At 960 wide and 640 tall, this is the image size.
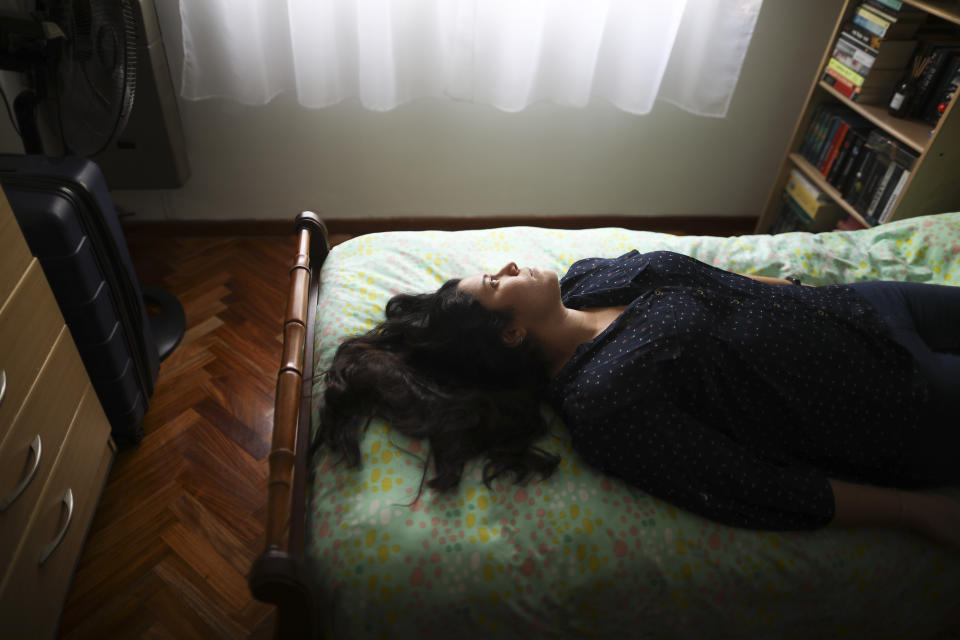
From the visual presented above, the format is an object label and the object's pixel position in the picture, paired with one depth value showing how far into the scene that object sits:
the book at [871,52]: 1.95
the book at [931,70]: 1.84
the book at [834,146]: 2.16
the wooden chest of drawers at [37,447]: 1.09
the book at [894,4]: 1.89
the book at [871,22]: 1.92
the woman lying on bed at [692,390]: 1.08
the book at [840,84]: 2.07
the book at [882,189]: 1.96
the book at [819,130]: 2.22
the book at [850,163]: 2.10
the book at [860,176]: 2.06
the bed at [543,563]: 0.98
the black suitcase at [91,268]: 1.29
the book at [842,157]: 2.13
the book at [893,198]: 1.93
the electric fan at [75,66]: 1.41
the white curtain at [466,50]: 1.96
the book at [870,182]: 2.02
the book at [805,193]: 2.28
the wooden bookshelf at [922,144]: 1.76
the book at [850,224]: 2.18
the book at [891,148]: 1.92
